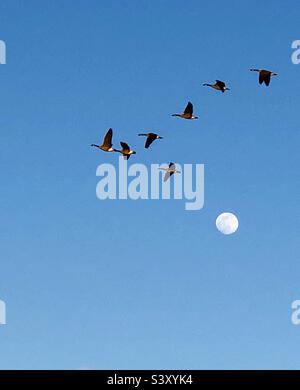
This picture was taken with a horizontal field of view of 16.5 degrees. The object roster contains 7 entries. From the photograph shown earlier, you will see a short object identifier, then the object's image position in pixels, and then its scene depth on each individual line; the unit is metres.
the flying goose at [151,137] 39.06
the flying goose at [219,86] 38.28
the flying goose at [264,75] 37.19
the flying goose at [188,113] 37.94
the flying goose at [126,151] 39.54
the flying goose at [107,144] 38.34
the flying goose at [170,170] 40.97
